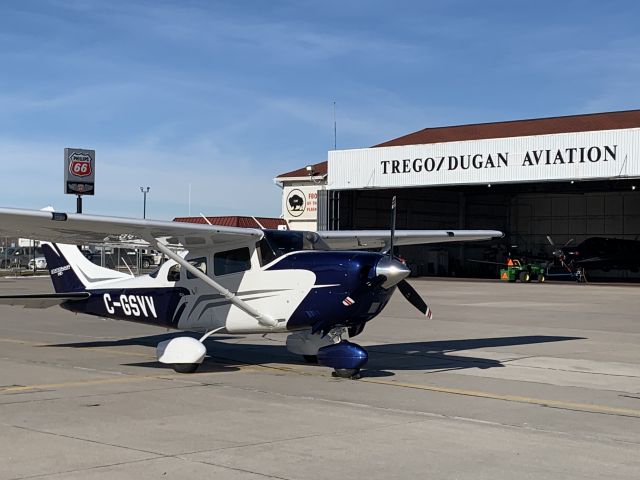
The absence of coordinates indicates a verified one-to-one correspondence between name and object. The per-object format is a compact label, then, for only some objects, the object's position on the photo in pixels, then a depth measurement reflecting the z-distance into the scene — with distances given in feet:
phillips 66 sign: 176.45
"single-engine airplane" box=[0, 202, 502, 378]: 37.14
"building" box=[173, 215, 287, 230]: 169.22
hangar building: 136.56
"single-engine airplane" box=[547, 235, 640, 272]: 161.79
